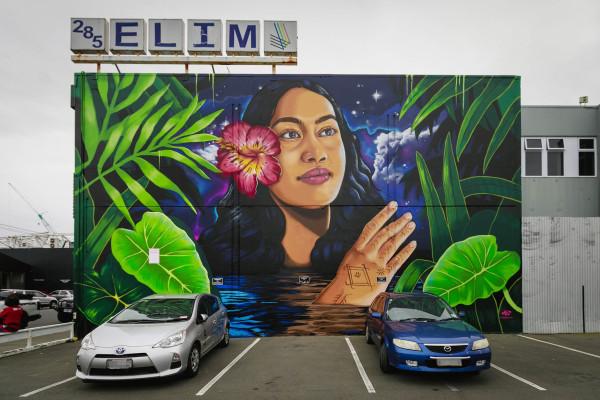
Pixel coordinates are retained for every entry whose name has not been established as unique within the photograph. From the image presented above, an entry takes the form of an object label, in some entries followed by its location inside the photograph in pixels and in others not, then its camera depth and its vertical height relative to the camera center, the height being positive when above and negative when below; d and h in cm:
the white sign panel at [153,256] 1184 -159
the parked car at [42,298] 2616 -642
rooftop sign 1269 +527
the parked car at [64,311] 1534 -418
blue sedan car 659 -237
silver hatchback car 646 -239
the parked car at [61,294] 3002 -702
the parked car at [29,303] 2185 -584
